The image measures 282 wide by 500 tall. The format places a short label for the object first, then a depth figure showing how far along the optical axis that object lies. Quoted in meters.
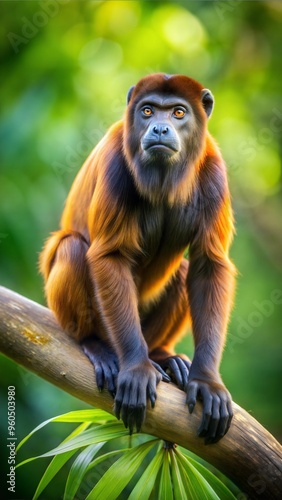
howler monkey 9.39
